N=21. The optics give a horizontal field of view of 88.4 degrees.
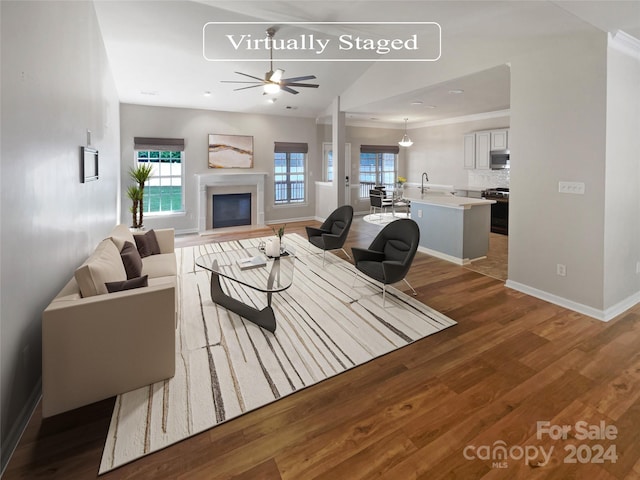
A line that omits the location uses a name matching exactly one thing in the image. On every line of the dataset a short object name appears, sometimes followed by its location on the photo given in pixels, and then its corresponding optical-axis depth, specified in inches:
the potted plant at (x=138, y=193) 239.0
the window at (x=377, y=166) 398.0
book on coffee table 131.9
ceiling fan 163.9
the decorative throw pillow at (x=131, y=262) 115.8
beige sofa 74.6
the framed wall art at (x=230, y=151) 300.2
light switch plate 128.2
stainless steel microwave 291.3
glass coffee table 116.4
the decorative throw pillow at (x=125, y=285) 87.0
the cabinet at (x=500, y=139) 290.9
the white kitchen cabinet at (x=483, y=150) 310.8
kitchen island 195.9
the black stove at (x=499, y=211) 279.3
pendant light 340.2
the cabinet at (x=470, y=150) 325.1
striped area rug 75.6
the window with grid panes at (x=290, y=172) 336.8
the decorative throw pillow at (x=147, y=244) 155.6
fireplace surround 293.9
